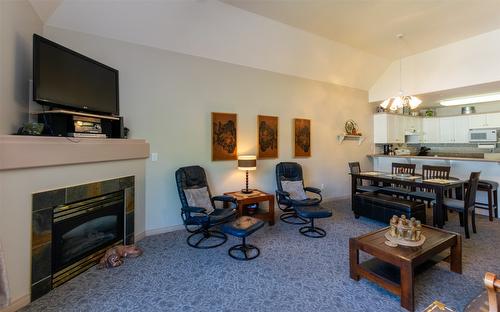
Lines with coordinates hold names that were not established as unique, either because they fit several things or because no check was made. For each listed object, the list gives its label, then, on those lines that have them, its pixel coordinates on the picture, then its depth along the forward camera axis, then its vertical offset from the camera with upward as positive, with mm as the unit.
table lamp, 4027 -71
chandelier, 4438 +1071
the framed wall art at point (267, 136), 4641 +434
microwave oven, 5689 +528
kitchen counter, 4519 -33
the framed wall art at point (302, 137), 5105 +453
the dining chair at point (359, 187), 4705 -624
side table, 3800 -709
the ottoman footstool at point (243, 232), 2793 -883
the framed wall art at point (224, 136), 4141 +396
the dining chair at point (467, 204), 3520 -748
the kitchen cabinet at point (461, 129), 6355 +755
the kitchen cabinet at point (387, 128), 6277 +783
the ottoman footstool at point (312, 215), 3473 -857
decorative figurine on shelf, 5887 +759
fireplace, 2191 -765
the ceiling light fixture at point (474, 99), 5293 +1366
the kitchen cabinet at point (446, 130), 6660 +774
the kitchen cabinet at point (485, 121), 5809 +914
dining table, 3664 -431
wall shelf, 5796 +501
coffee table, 1988 -950
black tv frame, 2205 +816
